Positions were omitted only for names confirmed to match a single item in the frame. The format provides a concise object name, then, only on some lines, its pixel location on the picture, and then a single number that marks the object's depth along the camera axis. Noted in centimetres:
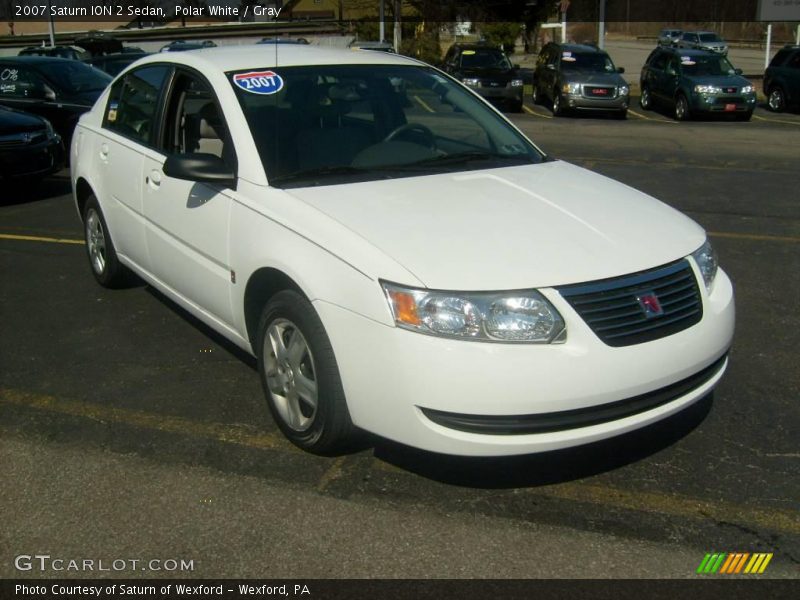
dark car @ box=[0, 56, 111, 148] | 1273
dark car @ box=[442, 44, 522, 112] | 2159
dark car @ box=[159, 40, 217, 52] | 2633
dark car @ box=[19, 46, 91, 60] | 2917
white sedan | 317
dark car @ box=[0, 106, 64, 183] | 998
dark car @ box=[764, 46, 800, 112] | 2189
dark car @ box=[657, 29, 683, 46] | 5341
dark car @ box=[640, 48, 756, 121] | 1989
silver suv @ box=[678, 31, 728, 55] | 4789
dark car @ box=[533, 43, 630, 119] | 2048
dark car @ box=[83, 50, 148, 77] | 1895
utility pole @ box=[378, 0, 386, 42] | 3708
